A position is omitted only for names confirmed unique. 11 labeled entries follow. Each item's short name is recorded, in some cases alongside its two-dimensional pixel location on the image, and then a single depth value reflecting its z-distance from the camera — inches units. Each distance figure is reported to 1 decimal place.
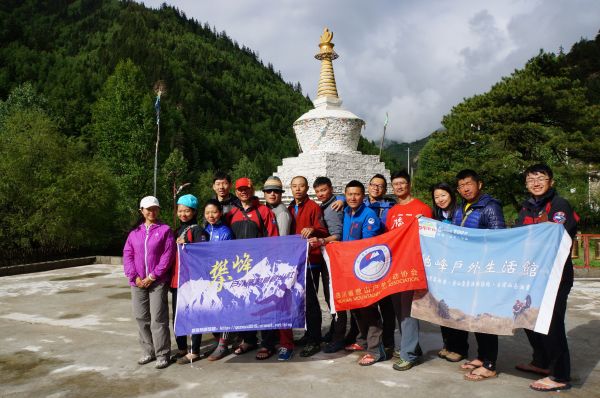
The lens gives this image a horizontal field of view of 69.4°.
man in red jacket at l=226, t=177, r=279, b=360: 186.2
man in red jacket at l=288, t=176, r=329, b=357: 184.5
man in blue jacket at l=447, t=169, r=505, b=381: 156.1
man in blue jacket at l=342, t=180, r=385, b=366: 175.9
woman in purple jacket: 174.4
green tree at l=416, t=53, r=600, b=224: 652.7
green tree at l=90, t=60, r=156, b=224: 1009.5
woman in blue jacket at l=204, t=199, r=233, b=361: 183.9
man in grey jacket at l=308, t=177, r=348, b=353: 186.5
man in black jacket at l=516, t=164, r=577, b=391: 144.0
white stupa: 564.1
